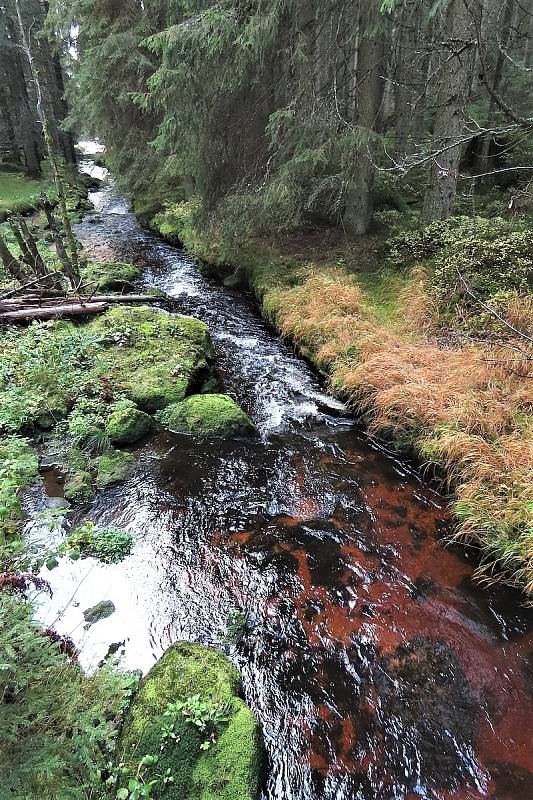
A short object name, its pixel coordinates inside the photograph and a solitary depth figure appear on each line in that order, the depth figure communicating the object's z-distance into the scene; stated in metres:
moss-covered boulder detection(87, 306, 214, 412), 7.15
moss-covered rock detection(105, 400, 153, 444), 6.32
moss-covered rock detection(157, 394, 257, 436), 6.64
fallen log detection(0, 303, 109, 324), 8.52
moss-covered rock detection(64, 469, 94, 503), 5.45
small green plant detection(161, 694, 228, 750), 3.01
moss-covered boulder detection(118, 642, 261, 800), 2.85
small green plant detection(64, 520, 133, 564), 4.77
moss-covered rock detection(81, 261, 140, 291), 10.94
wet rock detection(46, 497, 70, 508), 5.31
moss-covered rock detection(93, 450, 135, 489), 5.77
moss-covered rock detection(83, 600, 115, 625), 4.14
